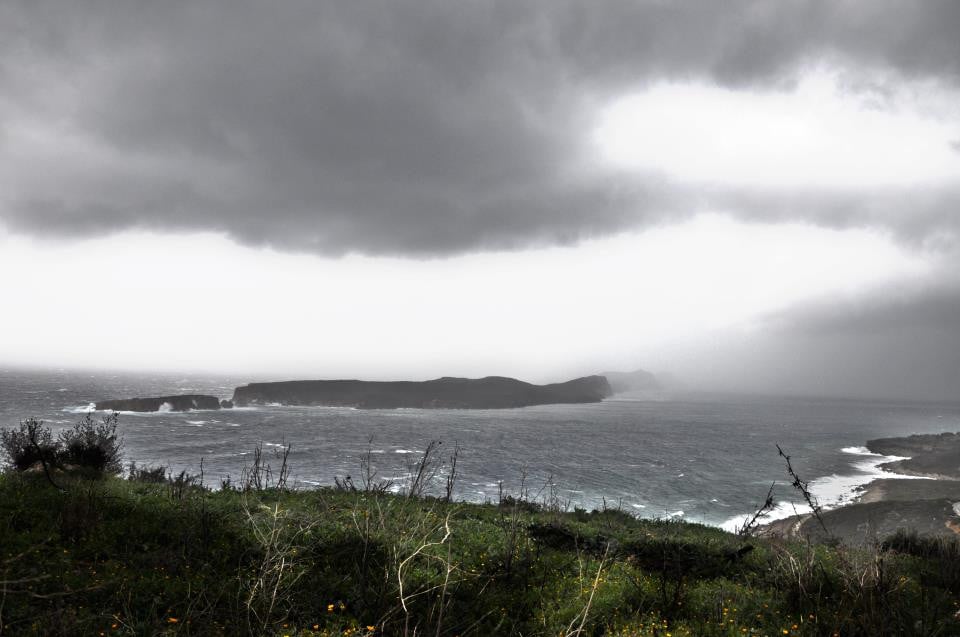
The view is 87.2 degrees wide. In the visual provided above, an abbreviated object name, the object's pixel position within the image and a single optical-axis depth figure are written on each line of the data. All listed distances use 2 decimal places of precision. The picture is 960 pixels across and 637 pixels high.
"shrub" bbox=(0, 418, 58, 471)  16.84
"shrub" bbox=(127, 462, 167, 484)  24.90
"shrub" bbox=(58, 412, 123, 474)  17.52
